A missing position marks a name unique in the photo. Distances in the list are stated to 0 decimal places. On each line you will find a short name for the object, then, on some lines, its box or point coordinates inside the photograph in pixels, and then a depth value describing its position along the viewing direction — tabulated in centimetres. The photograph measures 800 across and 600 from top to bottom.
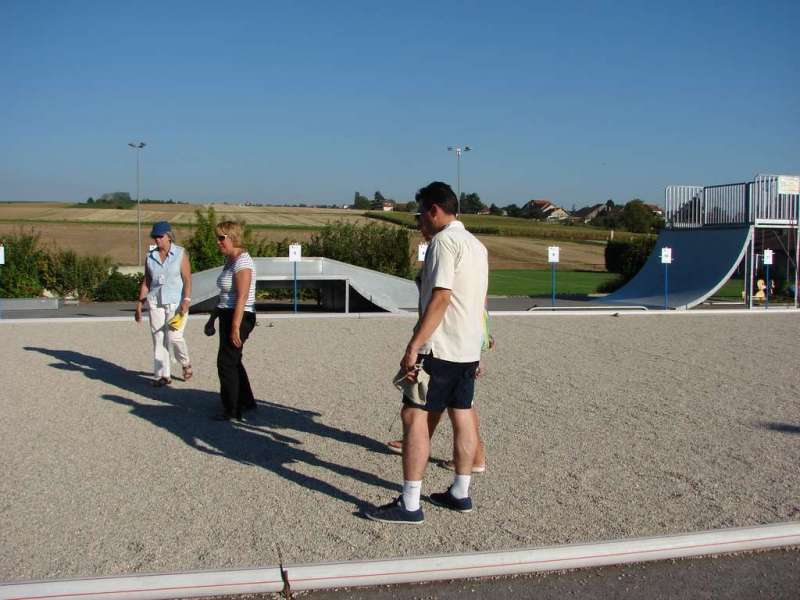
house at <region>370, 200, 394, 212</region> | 9584
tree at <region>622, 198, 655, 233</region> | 9468
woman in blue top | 919
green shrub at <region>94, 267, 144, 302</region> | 2805
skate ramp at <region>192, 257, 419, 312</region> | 2050
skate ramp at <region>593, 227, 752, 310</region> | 2381
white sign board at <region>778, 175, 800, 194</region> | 2377
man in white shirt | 465
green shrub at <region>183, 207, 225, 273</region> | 2861
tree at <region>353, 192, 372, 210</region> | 11898
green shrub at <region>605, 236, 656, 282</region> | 4153
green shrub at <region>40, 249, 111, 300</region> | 2825
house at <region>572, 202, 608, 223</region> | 14550
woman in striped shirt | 724
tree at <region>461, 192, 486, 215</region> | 11772
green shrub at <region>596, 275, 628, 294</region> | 3406
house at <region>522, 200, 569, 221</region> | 14262
